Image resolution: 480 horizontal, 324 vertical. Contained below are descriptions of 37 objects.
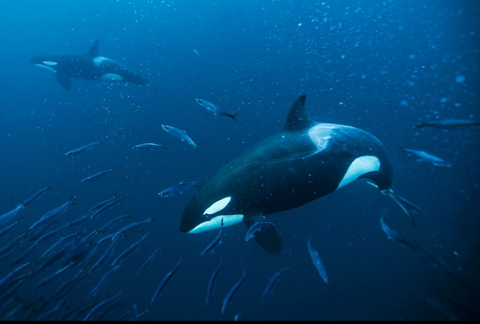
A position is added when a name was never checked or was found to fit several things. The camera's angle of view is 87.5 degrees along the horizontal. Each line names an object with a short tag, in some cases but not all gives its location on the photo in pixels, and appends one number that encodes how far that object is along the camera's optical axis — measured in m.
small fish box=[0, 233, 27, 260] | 4.89
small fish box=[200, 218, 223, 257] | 3.84
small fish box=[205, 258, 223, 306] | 3.73
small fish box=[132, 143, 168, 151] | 4.80
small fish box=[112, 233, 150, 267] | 4.31
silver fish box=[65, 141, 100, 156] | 5.02
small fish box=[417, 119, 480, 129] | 3.64
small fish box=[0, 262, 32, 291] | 4.36
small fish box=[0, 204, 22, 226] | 4.52
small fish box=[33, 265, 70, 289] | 4.34
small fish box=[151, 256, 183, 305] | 3.67
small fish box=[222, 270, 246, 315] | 3.89
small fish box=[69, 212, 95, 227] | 4.90
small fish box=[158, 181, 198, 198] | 4.48
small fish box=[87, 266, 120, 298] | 4.54
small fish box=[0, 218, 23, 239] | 4.56
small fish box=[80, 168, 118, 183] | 4.97
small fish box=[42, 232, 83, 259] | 4.52
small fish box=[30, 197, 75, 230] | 4.53
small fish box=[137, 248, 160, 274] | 4.45
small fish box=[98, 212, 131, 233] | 5.11
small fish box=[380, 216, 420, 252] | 4.03
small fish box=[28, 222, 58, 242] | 4.82
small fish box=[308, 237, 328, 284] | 4.05
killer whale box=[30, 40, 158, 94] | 10.58
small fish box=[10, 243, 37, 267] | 4.84
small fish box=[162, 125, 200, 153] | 4.76
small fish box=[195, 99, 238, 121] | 4.48
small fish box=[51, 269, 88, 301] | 4.57
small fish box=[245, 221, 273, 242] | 4.06
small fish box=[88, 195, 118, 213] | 4.62
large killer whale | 4.54
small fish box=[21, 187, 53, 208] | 4.58
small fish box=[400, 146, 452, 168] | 4.12
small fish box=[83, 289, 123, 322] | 4.37
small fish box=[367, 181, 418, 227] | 4.32
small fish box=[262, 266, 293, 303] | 4.23
